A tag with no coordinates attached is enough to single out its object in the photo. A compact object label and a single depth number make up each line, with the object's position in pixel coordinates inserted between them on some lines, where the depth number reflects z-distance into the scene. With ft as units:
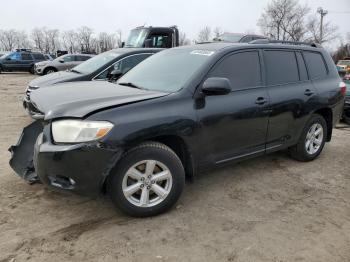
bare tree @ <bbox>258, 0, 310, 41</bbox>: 186.70
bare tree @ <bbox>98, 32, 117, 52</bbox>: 249.55
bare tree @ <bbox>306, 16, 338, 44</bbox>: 184.03
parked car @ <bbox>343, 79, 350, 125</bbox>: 29.35
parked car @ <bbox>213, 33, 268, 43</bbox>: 39.66
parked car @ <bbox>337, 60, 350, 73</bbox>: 81.15
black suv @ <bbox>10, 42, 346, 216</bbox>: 10.66
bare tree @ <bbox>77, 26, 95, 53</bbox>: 256.11
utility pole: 181.10
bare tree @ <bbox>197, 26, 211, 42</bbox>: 231.96
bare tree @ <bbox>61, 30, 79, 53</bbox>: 260.01
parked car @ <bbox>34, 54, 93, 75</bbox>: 67.77
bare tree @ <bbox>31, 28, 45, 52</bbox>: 280.92
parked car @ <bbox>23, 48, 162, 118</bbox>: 24.34
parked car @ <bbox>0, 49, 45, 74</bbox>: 86.28
